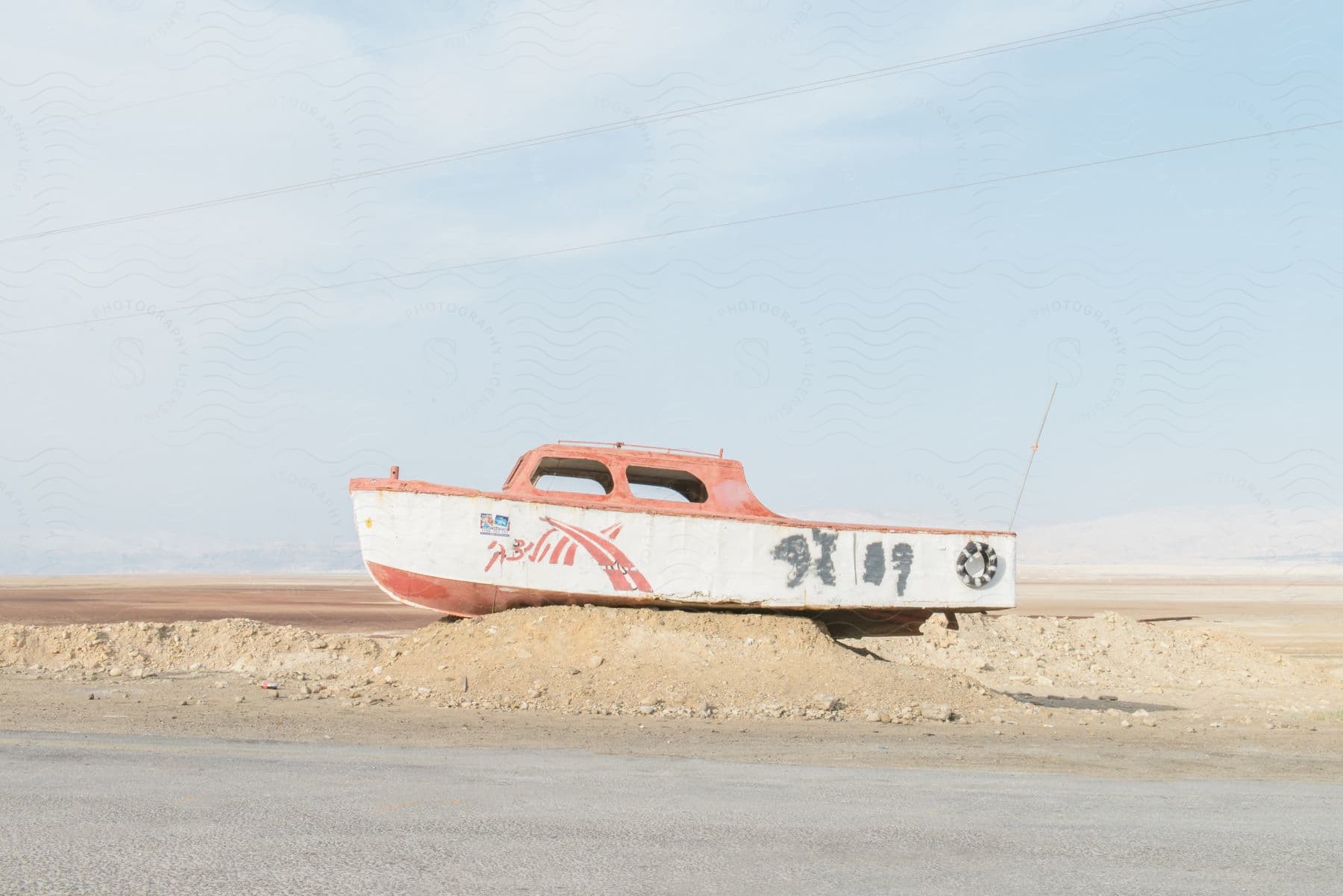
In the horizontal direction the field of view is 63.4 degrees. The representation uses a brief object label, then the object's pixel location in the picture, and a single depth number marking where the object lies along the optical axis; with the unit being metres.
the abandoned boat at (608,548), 17.33
